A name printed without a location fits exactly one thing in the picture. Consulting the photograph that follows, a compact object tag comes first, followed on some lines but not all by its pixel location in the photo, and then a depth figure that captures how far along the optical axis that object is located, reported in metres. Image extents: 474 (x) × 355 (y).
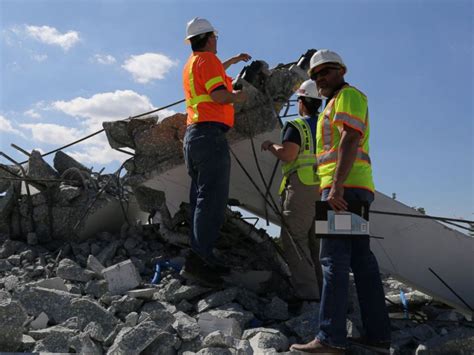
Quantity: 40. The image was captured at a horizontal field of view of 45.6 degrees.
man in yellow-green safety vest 3.37
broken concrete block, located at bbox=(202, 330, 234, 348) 3.58
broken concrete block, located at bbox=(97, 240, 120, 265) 5.65
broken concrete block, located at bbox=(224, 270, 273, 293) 5.02
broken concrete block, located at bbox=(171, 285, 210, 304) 4.52
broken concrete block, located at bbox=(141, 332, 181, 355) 3.63
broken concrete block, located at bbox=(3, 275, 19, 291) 5.07
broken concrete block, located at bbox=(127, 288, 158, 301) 4.49
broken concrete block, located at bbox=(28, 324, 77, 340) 3.79
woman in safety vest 4.55
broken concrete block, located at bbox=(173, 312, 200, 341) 3.79
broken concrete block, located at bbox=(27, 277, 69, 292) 4.78
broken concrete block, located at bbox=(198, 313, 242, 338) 3.97
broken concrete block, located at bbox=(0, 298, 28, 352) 3.67
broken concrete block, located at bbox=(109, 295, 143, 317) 4.31
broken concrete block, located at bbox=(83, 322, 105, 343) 3.72
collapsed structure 3.78
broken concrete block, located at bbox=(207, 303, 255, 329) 4.16
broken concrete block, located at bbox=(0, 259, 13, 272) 5.69
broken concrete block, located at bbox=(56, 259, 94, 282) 5.09
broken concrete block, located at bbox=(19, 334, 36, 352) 3.75
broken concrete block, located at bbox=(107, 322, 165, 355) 3.51
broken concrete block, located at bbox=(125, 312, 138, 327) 3.98
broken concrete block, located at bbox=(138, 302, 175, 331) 3.94
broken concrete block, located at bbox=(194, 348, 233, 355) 3.50
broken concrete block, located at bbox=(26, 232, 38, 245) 6.45
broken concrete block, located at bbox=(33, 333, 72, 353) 3.69
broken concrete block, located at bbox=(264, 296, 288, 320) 4.45
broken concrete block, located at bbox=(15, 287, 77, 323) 4.31
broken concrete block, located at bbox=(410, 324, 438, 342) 4.25
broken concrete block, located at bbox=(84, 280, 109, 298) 4.79
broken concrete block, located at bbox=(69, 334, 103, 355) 3.61
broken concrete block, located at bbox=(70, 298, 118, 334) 4.05
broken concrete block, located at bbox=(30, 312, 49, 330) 4.17
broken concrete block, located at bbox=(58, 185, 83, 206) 6.59
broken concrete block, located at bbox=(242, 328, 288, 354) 3.71
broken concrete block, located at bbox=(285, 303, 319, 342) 4.00
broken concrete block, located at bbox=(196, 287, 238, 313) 4.38
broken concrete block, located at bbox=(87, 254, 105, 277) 5.23
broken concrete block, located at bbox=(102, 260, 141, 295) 4.68
